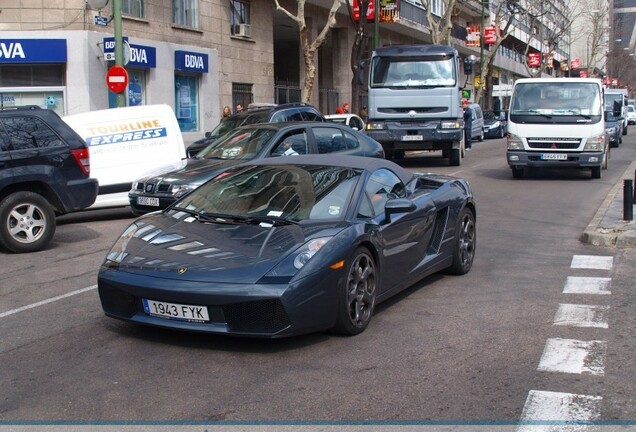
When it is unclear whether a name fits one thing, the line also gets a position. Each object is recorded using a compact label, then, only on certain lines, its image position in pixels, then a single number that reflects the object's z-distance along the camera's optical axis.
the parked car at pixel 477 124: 38.58
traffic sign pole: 18.39
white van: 12.82
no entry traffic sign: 18.55
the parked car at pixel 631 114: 65.94
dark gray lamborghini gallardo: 5.46
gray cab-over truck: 21.02
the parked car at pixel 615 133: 29.50
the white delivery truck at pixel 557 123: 18.05
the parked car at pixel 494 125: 44.72
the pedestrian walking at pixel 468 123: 32.56
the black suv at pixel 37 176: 10.12
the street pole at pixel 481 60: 49.72
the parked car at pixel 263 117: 16.88
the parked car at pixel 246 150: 11.56
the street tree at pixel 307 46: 24.53
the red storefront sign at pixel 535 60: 70.64
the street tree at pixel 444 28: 35.57
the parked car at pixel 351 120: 23.48
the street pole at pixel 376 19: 28.90
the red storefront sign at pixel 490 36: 53.34
